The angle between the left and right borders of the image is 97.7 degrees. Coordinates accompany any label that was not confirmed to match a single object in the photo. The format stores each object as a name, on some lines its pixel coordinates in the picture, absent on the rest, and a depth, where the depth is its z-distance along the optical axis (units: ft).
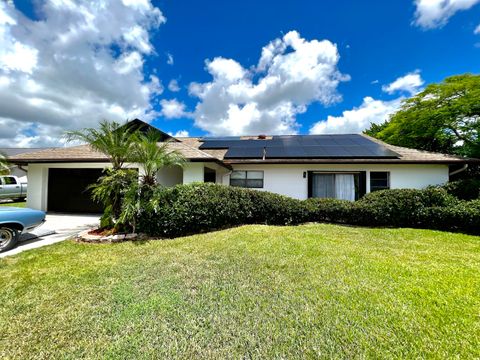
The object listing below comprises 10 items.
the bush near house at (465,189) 28.68
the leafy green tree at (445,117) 40.40
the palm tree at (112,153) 22.98
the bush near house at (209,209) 22.36
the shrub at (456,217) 25.46
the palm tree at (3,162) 28.35
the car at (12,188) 50.24
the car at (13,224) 17.85
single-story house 34.42
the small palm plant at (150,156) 22.61
